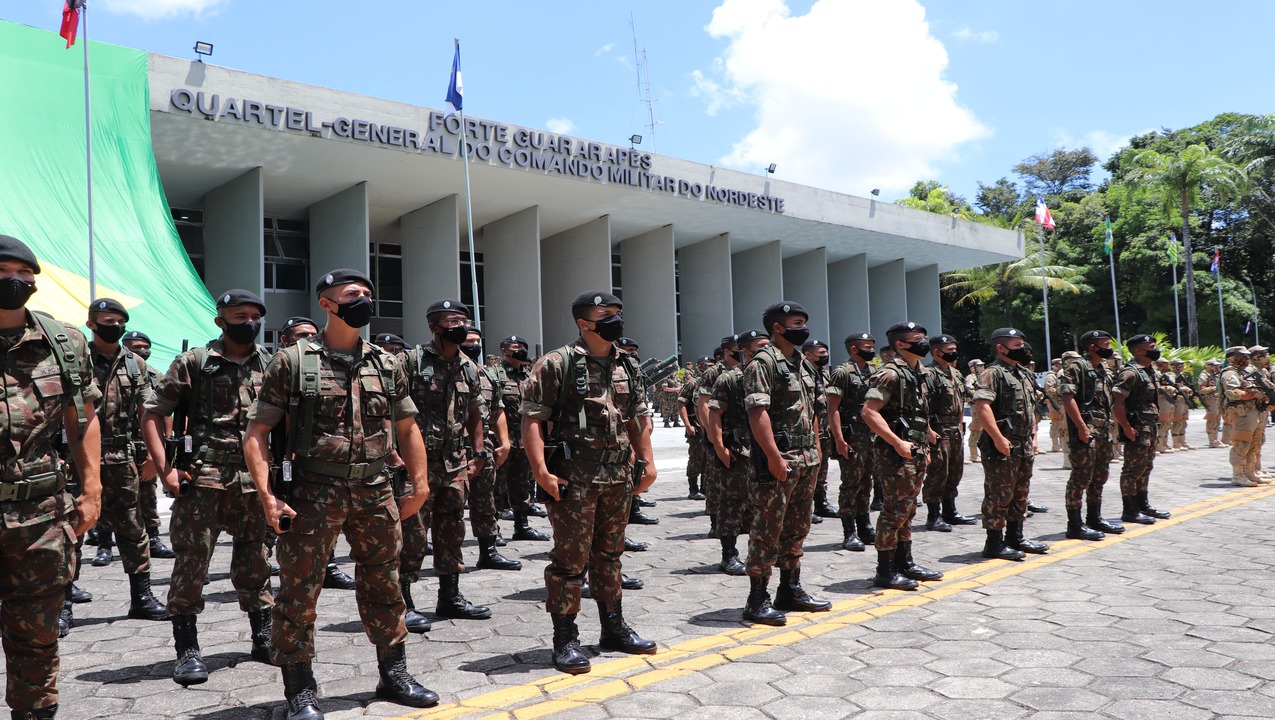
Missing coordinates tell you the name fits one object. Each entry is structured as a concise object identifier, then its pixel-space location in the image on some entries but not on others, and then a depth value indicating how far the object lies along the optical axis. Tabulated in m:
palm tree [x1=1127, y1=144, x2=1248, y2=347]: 39.72
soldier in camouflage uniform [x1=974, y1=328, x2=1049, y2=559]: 7.19
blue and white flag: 21.77
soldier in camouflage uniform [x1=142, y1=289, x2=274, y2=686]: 4.61
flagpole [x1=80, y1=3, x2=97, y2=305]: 15.82
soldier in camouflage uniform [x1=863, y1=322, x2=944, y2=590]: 6.28
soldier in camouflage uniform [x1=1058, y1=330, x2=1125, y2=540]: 8.15
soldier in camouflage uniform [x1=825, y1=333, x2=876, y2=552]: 8.18
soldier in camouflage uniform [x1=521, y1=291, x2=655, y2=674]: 4.62
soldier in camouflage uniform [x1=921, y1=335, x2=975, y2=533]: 8.00
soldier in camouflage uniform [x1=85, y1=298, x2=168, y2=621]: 5.79
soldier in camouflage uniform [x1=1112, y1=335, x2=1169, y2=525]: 8.84
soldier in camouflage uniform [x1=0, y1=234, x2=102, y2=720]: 3.31
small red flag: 15.58
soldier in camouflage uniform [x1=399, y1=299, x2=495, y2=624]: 5.82
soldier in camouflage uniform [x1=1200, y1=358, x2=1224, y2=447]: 17.84
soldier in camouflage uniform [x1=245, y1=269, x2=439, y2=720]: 3.80
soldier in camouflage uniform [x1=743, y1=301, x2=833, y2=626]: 5.32
